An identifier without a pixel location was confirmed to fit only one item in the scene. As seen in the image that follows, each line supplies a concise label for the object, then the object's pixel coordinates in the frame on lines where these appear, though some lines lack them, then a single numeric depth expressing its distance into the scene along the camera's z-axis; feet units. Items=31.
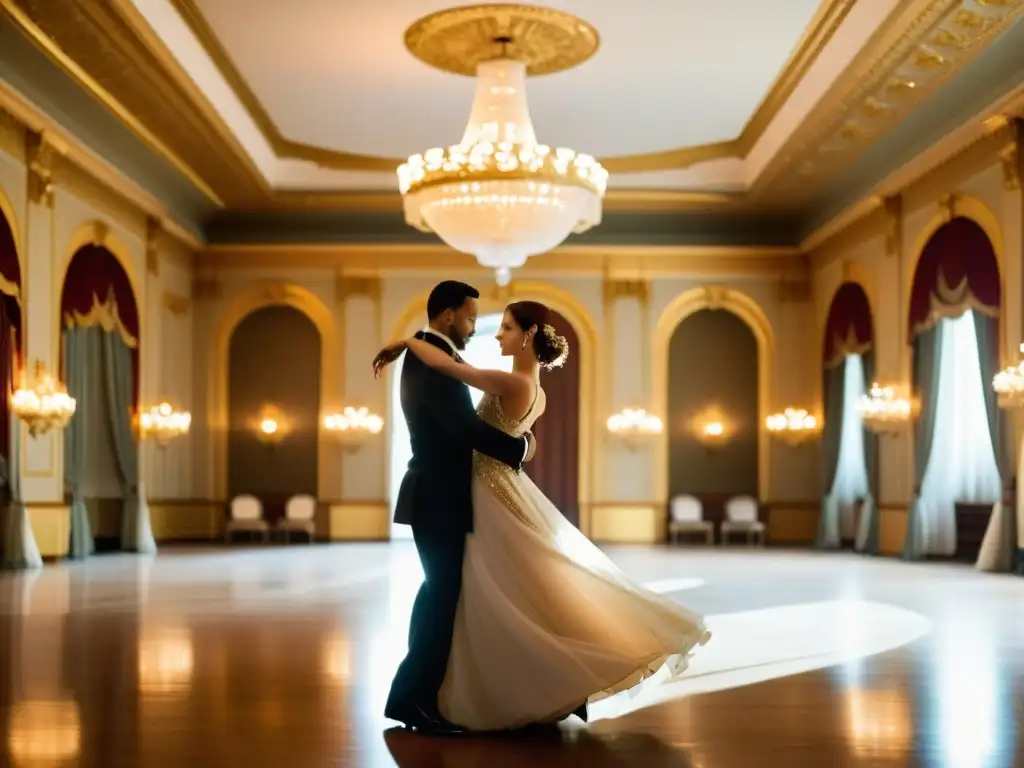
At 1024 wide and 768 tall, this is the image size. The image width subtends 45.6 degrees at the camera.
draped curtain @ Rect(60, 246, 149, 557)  41.63
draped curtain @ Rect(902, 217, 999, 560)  37.73
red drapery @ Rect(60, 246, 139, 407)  41.54
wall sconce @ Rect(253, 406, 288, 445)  55.26
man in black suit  13.21
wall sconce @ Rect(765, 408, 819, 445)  53.47
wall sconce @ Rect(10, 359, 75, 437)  35.65
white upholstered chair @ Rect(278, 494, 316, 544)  53.52
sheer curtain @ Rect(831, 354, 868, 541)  51.24
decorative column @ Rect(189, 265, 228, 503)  54.95
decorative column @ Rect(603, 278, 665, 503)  54.90
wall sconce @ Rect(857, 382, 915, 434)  43.39
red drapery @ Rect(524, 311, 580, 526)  55.47
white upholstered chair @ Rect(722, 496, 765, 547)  53.26
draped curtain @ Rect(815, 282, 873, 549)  49.57
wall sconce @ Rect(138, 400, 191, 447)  47.62
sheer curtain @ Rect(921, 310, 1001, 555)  41.86
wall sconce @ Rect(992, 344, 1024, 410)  32.81
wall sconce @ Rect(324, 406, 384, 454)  54.08
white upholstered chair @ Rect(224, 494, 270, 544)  53.21
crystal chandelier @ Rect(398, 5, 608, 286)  33.73
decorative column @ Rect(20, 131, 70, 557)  37.19
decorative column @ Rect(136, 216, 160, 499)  48.03
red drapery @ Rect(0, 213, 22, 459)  35.04
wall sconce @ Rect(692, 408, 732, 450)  55.57
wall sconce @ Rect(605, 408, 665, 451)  53.98
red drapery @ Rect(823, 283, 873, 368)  48.64
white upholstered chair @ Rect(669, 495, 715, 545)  53.52
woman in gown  12.75
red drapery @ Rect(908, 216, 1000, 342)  37.65
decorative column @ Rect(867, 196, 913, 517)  43.65
